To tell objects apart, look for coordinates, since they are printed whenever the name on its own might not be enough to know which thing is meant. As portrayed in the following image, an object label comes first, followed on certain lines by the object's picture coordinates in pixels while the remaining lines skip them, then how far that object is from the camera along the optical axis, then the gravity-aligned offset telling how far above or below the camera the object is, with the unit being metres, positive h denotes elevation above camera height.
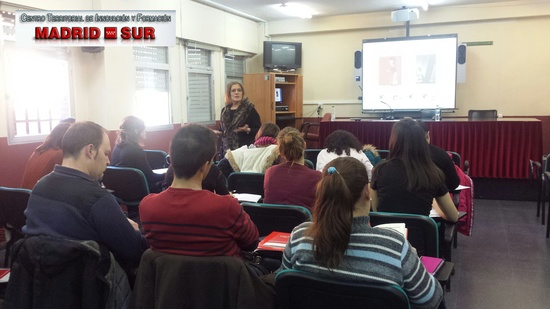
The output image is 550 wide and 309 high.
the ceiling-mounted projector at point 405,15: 7.48 +1.46
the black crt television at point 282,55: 8.20 +0.90
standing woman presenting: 5.39 -0.18
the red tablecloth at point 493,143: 5.66 -0.52
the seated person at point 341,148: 3.72 -0.37
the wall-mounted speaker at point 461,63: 7.37 +0.64
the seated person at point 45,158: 3.01 -0.35
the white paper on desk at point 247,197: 2.83 -0.59
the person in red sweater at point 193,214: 1.59 -0.39
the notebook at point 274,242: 1.91 -0.61
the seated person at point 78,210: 1.69 -0.39
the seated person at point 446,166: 2.77 -0.39
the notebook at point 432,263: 1.69 -0.62
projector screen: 7.47 +0.51
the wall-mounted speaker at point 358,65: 8.09 +0.68
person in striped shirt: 1.37 -0.45
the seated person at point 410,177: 2.49 -0.41
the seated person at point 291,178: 2.68 -0.44
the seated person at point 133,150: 3.69 -0.37
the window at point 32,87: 4.35 +0.20
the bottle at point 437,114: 6.86 -0.18
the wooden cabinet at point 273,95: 7.91 +0.16
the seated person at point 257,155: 3.65 -0.42
